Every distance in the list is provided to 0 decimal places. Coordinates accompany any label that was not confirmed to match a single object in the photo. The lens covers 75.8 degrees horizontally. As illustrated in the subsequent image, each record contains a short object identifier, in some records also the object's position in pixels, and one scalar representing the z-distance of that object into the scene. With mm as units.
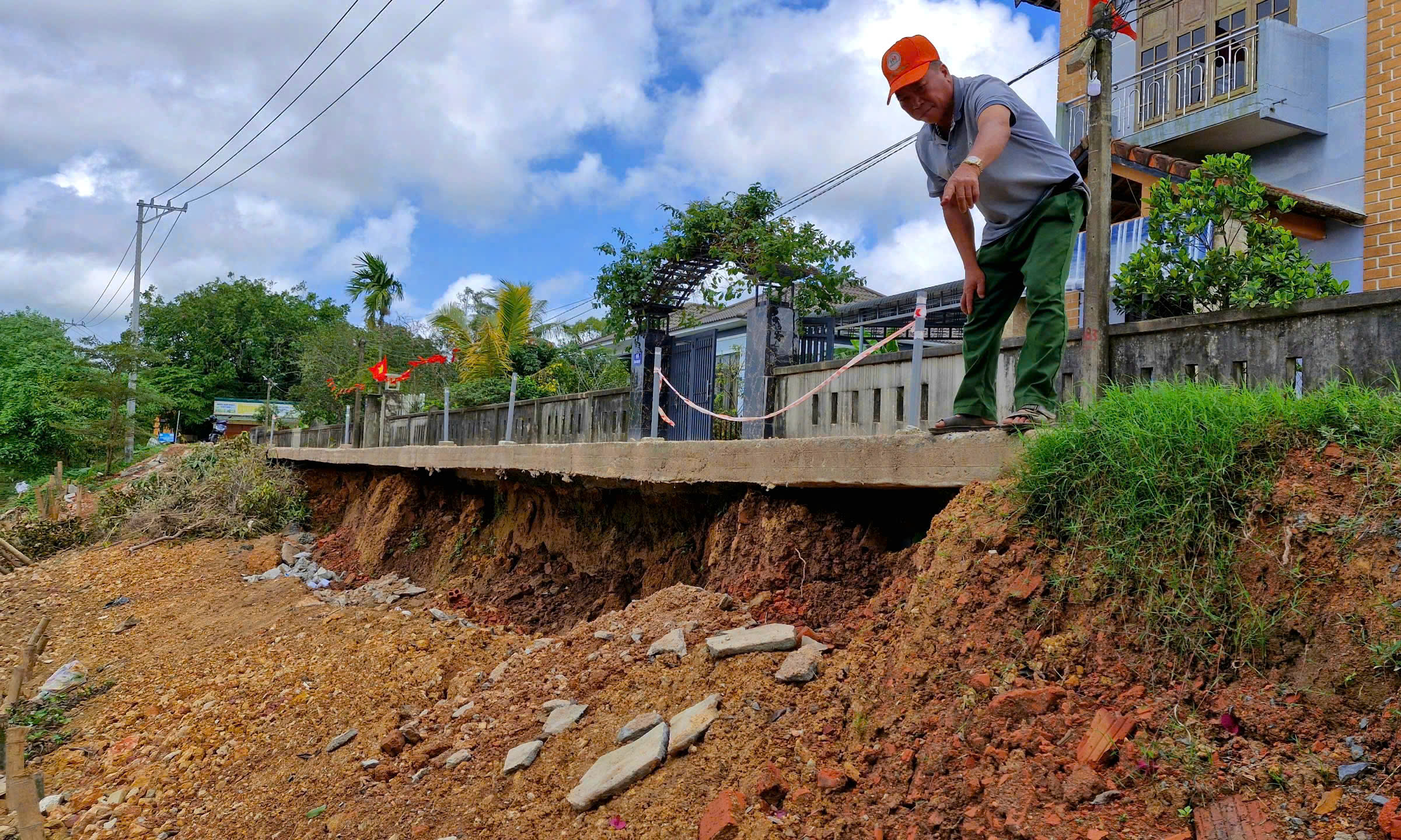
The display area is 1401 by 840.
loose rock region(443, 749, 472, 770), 3824
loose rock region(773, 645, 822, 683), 3070
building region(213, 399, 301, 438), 41406
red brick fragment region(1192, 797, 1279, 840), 1811
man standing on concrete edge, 3320
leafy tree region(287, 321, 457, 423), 29562
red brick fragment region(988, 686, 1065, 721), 2295
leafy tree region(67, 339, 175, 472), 27094
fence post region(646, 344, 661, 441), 8078
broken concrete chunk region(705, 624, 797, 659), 3361
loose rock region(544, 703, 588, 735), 3617
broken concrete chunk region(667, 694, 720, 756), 3014
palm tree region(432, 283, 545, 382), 20016
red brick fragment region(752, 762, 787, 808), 2557
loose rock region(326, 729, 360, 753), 5156
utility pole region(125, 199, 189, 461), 28266
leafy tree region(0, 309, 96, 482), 28000
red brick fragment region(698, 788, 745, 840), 2490
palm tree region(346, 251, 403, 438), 28484
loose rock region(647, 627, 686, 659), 3725
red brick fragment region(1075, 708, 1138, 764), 2107
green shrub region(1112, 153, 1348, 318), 6335
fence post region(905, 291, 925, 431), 4824
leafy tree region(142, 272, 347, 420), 45875
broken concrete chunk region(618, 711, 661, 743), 3254
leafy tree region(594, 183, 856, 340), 9453
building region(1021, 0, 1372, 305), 9648
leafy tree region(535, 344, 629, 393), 18531
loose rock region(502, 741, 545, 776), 3461
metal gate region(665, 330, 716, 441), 7871
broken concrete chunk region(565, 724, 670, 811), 2979
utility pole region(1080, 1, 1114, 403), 4273
